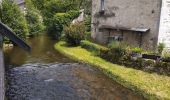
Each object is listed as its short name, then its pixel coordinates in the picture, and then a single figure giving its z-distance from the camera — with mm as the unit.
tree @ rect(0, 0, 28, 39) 18796
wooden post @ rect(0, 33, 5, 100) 3627
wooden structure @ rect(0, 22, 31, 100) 3797
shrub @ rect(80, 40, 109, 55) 14664
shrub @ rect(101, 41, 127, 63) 12892
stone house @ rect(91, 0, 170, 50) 14491
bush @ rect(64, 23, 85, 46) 17938
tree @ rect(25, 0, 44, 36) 25451
